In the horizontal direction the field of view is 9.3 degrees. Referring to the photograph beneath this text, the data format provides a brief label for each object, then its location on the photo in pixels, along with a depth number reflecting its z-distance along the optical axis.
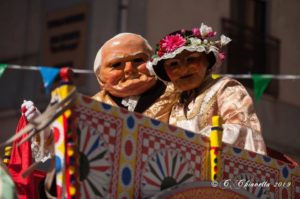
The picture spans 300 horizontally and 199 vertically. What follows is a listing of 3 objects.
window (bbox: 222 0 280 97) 26.11
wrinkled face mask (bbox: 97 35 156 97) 10.26
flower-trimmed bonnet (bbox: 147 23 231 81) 9.54
